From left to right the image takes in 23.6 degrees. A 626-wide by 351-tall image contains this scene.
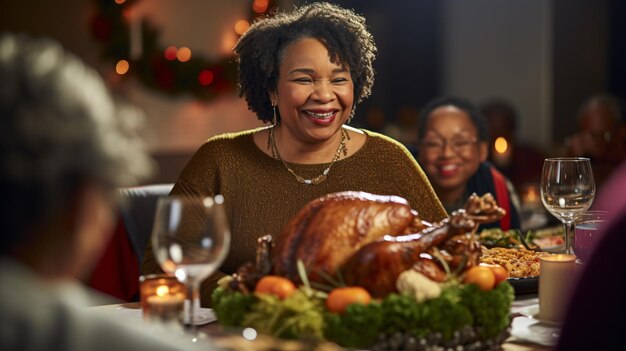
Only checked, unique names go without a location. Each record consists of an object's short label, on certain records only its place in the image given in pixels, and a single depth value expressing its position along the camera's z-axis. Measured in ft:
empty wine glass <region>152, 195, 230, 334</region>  6.28
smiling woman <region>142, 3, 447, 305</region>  8.60
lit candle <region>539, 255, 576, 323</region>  7.01
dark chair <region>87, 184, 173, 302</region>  9.27
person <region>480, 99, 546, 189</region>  17.40
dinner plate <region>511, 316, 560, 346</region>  6.84
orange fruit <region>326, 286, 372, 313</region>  6.43
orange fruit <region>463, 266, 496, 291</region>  6.57
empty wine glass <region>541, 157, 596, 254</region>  7.59
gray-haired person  3.93
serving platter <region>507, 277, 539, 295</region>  7.60
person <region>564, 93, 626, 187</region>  13.86
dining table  6.48
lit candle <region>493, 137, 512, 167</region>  17.07
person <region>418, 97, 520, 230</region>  10.52
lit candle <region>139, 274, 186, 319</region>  6.62
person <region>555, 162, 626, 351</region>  5.56
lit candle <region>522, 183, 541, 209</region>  11.80
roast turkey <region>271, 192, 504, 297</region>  6.63
